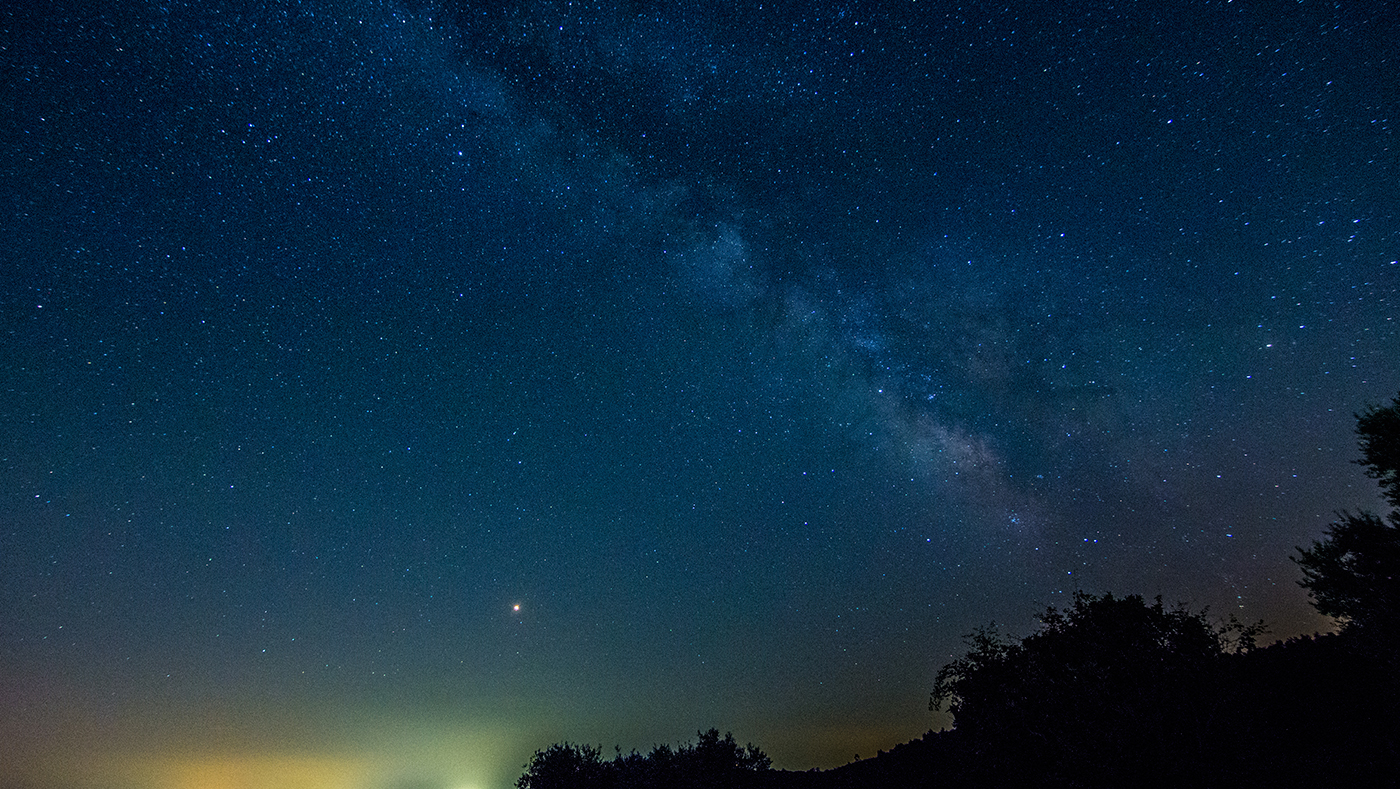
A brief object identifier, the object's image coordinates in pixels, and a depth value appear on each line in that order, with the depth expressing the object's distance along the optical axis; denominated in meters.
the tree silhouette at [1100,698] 15.50
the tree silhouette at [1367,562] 18.72
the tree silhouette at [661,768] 30.77
